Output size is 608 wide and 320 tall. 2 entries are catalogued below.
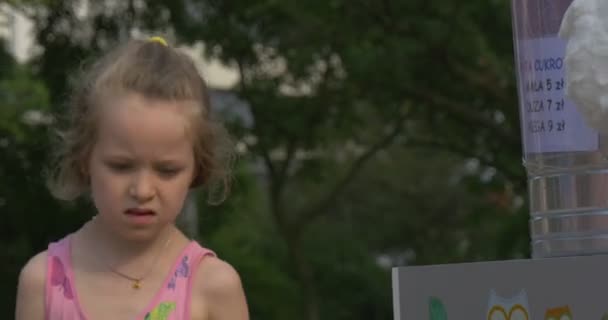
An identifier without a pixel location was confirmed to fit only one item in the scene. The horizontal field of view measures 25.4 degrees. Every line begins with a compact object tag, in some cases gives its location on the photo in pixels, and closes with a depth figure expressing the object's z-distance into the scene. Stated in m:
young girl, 2.69
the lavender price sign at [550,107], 2.46
